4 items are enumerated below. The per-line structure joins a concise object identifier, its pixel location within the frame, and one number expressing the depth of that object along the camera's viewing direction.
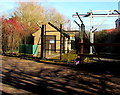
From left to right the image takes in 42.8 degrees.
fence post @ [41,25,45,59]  11.70
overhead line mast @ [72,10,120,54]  11.04
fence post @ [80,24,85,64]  8.66
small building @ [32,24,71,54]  19.18
